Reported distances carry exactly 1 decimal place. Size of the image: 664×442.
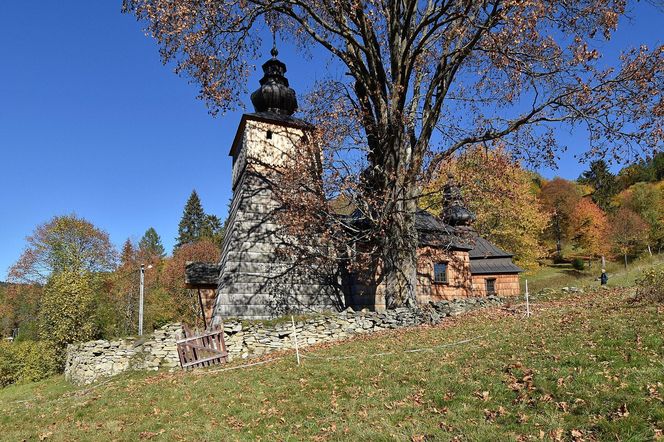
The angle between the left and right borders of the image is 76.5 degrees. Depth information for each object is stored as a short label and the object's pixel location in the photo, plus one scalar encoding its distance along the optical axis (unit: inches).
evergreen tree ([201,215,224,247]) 2404.0
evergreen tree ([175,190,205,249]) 2618.1
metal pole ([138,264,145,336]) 985.0
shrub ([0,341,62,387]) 1001.5
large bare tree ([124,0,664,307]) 512.7
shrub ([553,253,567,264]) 2102.6
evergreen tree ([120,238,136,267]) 1860.9
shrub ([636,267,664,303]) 410.9
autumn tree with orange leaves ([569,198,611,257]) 1878.7
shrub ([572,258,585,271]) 1882.0
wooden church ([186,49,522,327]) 591.8
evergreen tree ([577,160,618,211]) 2329.0
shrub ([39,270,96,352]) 1044.5
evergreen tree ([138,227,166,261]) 2790.4
